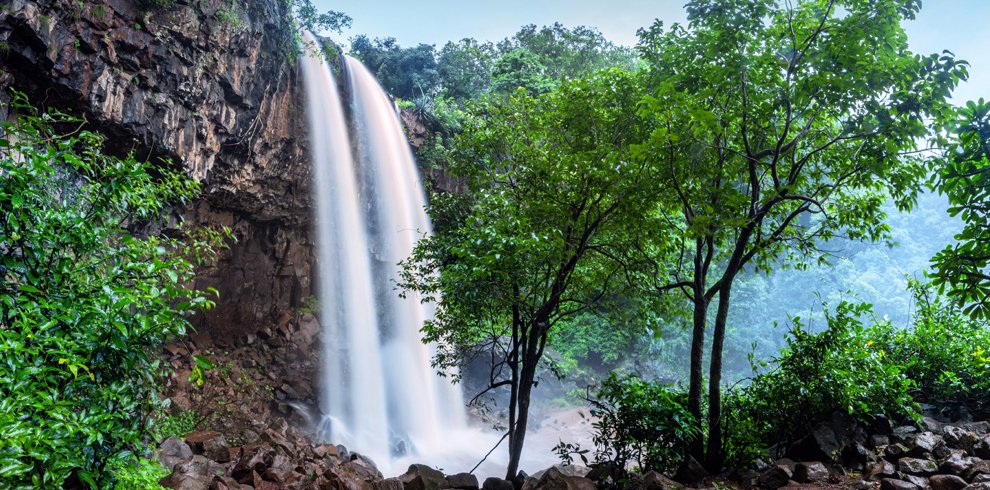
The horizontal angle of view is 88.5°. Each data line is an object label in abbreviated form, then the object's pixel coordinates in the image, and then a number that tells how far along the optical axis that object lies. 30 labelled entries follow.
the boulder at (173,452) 5.01
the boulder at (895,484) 3.98
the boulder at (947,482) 3.95
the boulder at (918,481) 4.06
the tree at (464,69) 21.31
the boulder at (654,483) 4.66
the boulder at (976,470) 4.05
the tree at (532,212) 6.08
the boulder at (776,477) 4.67
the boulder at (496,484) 6.29
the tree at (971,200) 3.28
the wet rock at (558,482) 5.03
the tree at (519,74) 18.19
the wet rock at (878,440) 5.43
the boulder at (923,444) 4.88
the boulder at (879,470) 4.54
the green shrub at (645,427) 5.27
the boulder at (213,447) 5.77
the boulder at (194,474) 4.23
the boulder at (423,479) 6.16
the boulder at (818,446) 5.19
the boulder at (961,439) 4.95
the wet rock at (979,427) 5.62
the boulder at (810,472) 4.67
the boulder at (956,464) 4.23
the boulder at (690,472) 5.19
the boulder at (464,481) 6.36
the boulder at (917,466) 4.39
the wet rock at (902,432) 5.49
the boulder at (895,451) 5.02
